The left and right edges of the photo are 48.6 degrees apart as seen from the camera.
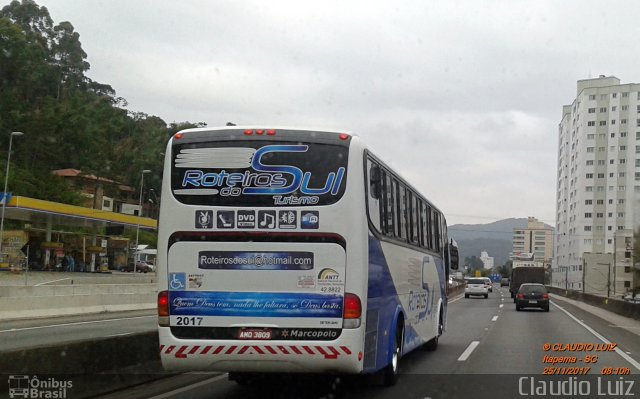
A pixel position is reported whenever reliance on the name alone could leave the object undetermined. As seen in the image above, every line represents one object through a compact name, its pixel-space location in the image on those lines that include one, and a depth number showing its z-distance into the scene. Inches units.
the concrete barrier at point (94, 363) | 319.3
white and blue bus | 329.4
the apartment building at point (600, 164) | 4498.0
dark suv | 1373.0
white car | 2150.6
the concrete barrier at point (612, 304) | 1240.9
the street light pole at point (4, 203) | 1889.5
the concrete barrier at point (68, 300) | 908.6
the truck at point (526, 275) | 2078.0
